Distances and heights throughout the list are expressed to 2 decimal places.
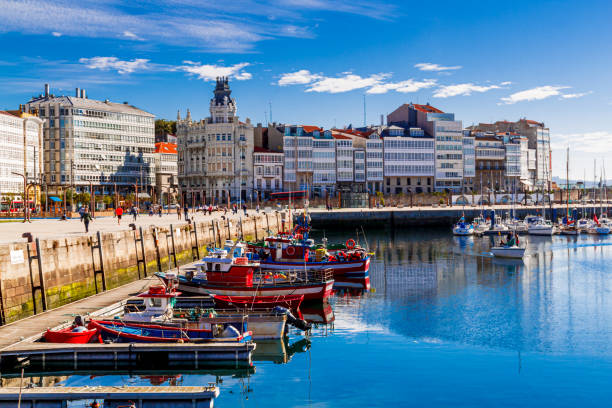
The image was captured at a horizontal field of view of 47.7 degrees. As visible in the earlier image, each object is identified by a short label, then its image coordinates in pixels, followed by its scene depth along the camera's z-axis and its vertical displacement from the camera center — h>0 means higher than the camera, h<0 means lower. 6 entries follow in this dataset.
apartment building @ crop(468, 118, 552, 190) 170.40 +11.39
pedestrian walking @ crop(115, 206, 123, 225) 51.99 -1.62
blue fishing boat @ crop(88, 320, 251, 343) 23.31 -4.92
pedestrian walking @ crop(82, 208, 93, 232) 40.84 -1.67
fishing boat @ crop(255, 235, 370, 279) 42.97 -4.54
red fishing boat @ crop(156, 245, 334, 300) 32.56 -4.53
